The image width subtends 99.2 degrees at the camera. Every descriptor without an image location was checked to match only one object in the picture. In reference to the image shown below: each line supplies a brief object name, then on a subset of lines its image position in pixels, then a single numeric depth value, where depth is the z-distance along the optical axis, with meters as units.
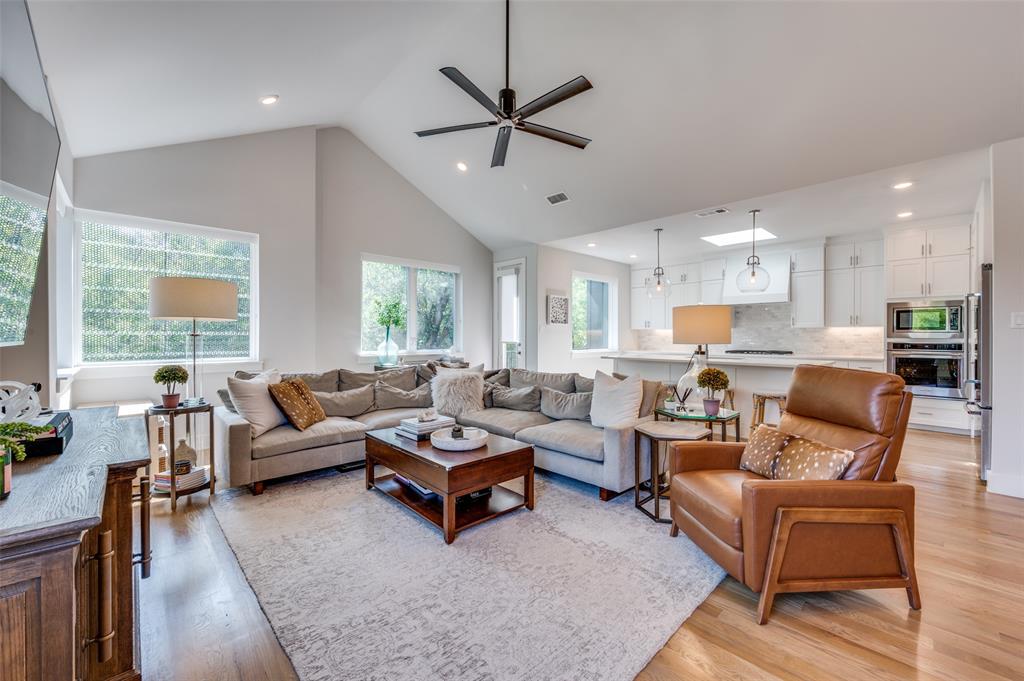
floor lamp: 2.98
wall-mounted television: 1.50
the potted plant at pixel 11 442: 1.00
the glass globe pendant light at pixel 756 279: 6.36
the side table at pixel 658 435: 2.72
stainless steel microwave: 4.88
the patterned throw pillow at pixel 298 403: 3.51
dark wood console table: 0.83
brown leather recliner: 1.82
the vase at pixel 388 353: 5.68
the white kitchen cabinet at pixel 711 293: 6.89
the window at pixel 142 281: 3.92
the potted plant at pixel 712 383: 3.02
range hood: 6.24
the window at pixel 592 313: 7.39
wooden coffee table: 2.53
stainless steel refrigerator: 3.36
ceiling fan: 2.63
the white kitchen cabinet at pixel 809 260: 5.99
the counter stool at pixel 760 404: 4.50
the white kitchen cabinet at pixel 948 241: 4.86
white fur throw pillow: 4.27
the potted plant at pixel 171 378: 2.95
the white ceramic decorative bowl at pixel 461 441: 2.79
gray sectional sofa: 3.03
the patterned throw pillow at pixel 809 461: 2.00
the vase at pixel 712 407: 3.02
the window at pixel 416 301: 5.78
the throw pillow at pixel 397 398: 4.35
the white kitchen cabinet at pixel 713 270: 6.86
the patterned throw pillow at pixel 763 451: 2.29
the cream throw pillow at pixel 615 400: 3.23
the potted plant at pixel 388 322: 5.70
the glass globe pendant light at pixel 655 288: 7.50
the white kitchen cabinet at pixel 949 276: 4.87
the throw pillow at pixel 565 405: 3.72
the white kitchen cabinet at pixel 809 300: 6.00
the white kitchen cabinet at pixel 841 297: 5.81
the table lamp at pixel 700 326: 3.15
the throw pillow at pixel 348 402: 4.00
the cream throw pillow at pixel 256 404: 3.34
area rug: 1.63
